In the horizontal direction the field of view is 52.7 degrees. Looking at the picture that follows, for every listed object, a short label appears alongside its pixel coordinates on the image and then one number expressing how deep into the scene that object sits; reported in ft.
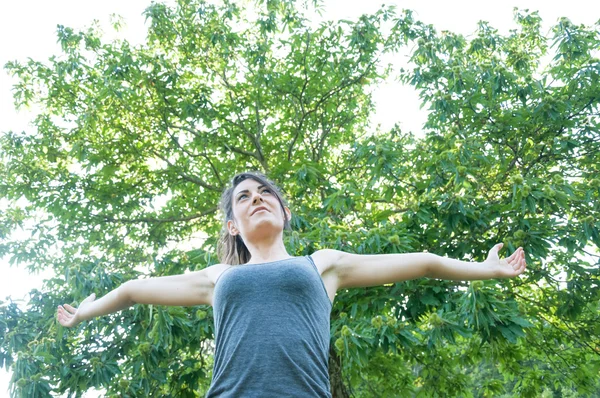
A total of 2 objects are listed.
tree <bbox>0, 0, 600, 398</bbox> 16.53
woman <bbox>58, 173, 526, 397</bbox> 5.94
